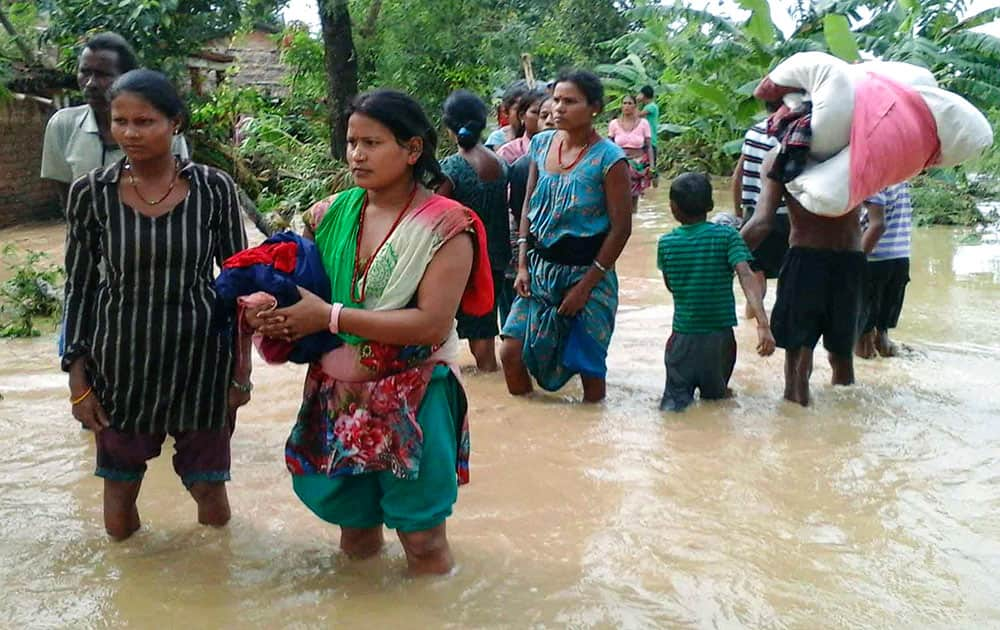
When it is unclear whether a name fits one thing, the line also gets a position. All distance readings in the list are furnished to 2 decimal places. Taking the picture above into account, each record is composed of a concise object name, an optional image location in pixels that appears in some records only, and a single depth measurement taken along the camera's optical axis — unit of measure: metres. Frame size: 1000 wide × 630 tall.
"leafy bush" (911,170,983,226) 11.57
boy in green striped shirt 4.86
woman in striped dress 3.06
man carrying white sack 4.87
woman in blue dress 4.77
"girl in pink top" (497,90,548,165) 6.32
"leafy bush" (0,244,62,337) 6.95
